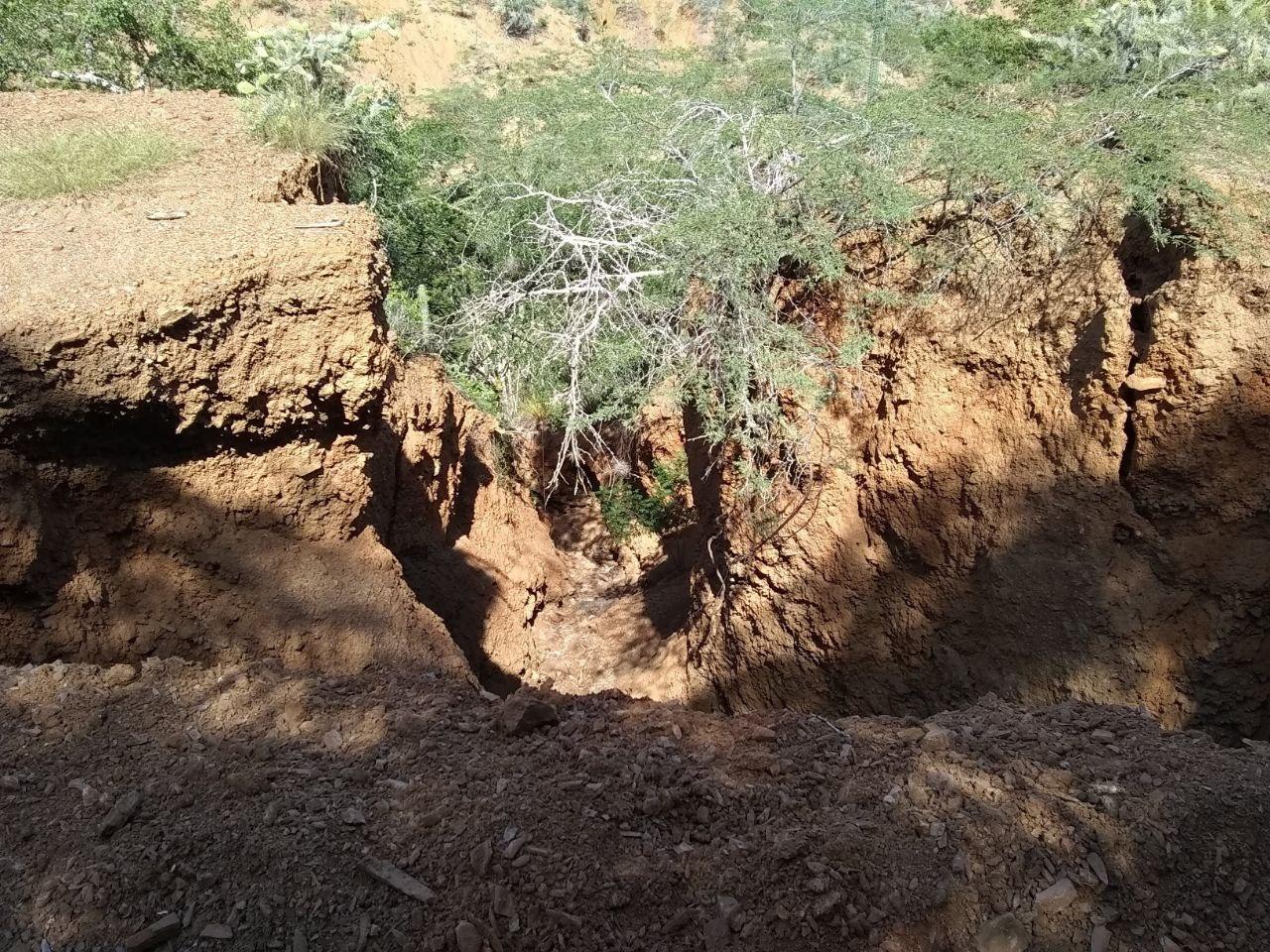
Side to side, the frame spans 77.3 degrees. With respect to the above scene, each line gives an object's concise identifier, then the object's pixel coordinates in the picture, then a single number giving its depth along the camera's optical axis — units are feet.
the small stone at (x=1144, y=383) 12.57
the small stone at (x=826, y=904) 6.18
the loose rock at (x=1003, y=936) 5.97
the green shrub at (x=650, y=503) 28.09
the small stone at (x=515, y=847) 6.59
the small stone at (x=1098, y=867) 6.40
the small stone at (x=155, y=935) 5.65
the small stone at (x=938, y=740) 8.16
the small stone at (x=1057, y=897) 6.18
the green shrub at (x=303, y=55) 18.75
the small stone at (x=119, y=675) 8.27
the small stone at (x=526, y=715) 8.28
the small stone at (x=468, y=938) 5.87
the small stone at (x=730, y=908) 6.17
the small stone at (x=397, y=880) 6.19
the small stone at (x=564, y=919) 6.15
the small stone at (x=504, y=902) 6.15
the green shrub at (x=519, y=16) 65.10
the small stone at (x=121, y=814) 6.42
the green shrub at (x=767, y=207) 14.33
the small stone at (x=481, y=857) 6.45
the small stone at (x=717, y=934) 6.03
